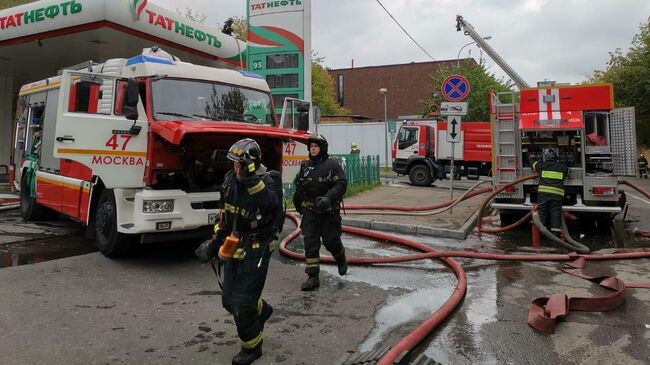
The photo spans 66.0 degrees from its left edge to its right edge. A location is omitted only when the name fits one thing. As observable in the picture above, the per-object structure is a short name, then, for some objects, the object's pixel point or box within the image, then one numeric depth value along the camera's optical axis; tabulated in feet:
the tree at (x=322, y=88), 125.80
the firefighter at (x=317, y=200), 18.03
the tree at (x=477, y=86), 103.45
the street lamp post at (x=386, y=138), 88.04
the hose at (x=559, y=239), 24.72
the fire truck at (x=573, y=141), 27.78
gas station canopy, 27.48
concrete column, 49.90
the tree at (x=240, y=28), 110.11
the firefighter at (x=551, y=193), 25.98
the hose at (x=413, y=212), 32.41
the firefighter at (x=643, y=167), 86.91
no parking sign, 33.40
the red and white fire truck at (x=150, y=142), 19.12
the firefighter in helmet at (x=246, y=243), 11.70
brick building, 162.91
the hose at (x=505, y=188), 27.32
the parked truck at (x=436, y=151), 61.21
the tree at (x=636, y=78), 76.13
